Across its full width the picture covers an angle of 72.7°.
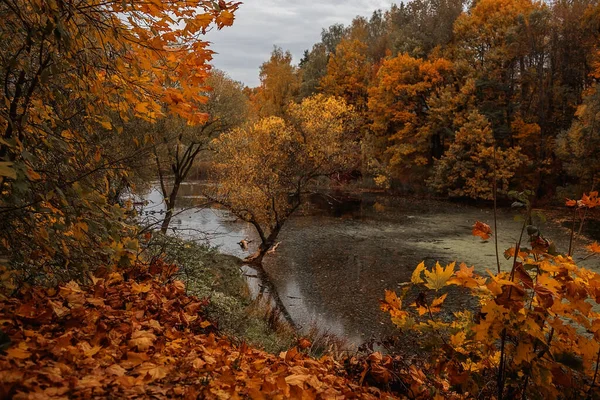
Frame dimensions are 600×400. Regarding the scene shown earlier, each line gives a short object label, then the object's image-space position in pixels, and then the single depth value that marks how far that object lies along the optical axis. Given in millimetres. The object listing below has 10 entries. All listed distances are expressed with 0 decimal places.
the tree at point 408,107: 34594
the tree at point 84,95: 2705
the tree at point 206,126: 17062
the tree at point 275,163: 16266
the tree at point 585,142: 22500
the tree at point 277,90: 49219
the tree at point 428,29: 37656
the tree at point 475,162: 29281
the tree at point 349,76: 46094
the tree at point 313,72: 48997
